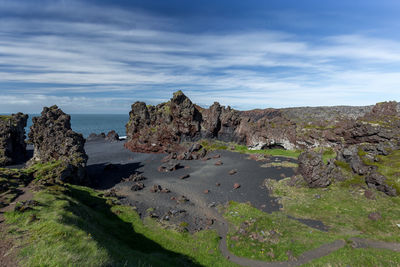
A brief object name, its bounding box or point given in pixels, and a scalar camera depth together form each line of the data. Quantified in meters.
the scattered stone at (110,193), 33.84
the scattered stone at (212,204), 30.77
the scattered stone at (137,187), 37.67
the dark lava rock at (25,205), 17.14
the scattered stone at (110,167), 49.88
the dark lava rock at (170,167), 48.55
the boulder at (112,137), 93.94
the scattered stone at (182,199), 32.17
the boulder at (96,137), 97.06
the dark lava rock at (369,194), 26.03
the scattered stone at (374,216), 21.90
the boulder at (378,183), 25.61
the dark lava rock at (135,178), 42.78
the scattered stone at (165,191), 36.31
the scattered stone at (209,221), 25.36
